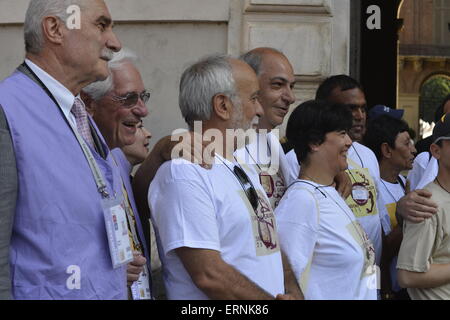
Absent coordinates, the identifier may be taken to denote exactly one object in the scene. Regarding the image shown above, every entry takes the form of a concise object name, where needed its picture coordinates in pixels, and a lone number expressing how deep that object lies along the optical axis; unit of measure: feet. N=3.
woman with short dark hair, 10.17
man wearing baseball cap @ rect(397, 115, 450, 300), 11.23
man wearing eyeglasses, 10.08
